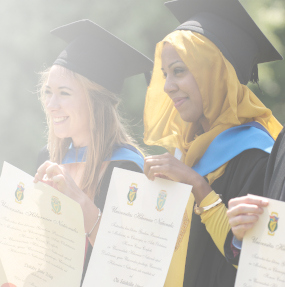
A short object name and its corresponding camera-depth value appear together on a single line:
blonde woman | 4.70
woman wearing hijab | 4.28
